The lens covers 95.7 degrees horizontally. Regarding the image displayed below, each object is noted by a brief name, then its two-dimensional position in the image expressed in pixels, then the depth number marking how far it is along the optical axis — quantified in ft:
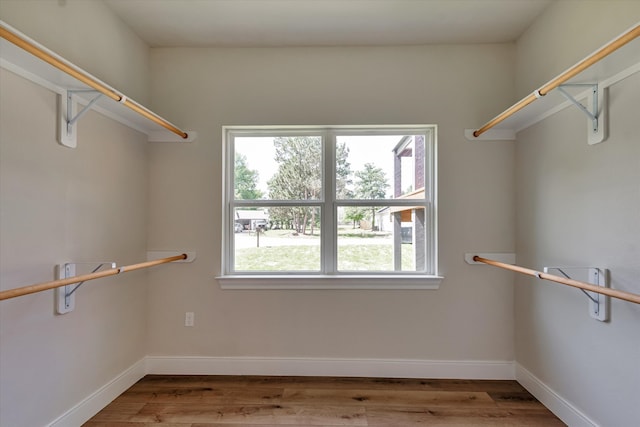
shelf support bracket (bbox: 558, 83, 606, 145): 4.69
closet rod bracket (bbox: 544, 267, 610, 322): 4.69
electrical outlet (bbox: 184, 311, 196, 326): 7.23
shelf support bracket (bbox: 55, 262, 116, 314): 4.94
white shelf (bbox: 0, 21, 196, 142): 3.90
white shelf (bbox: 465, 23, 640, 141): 3.98
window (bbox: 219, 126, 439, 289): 7.52
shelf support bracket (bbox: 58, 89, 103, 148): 4.94
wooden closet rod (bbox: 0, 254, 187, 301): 3.46
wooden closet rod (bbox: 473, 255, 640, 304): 3.48
